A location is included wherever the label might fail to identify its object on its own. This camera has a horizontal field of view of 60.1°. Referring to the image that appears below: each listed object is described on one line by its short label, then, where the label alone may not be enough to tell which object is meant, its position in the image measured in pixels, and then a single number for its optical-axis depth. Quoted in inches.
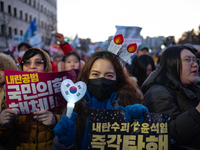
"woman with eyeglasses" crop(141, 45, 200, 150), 66.5
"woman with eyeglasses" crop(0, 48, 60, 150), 80.9
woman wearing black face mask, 71.5
